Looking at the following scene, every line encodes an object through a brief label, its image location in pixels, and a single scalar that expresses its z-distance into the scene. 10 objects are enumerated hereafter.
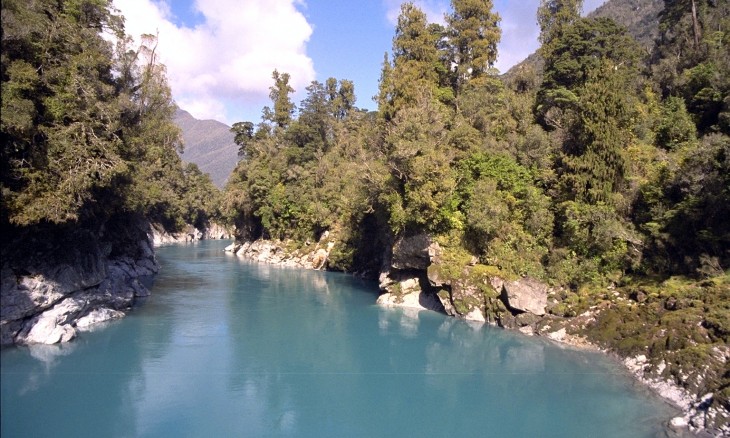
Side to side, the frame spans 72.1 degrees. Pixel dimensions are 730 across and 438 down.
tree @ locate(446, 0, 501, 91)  40.16
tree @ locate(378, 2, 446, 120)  37.00
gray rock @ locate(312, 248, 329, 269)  51.03
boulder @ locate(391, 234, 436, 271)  30.97
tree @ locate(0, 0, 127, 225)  18.45
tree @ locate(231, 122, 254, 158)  71.44
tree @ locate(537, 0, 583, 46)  39.59
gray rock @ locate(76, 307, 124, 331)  24.83
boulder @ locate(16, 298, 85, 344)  21.27
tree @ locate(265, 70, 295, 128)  63.50
